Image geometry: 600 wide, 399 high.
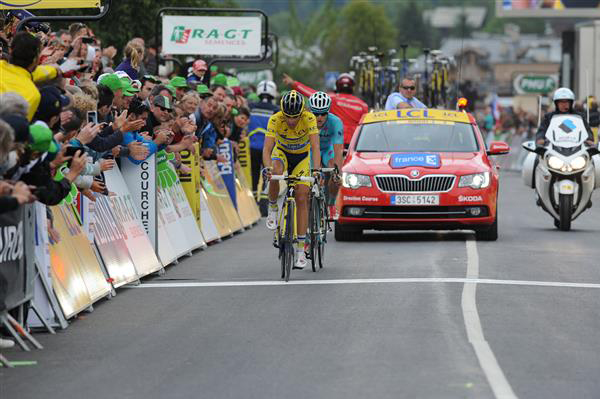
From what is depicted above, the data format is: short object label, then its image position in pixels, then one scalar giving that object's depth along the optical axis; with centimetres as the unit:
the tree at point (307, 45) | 13625
